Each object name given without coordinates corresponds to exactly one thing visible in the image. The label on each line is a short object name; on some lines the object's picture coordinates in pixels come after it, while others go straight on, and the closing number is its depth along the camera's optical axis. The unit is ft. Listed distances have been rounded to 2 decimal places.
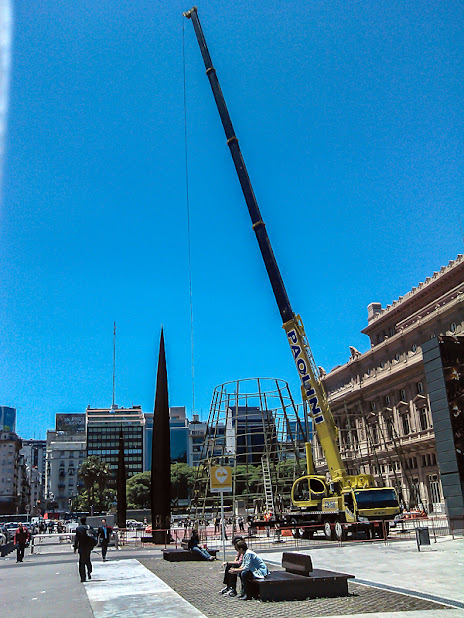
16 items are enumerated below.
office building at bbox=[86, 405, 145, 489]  587.68
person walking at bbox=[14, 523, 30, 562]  83.66
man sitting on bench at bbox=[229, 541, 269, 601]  37.09
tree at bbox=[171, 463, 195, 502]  408.26
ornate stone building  195.83
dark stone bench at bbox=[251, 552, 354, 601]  36.27
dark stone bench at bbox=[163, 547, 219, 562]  65.67
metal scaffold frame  119.55
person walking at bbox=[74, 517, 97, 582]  49.83
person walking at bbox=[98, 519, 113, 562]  71.98
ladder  118.32
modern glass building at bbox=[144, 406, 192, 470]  590.55
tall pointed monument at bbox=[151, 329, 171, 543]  121.19
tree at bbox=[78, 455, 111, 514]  342.44
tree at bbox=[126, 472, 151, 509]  392.06
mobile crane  88.94
